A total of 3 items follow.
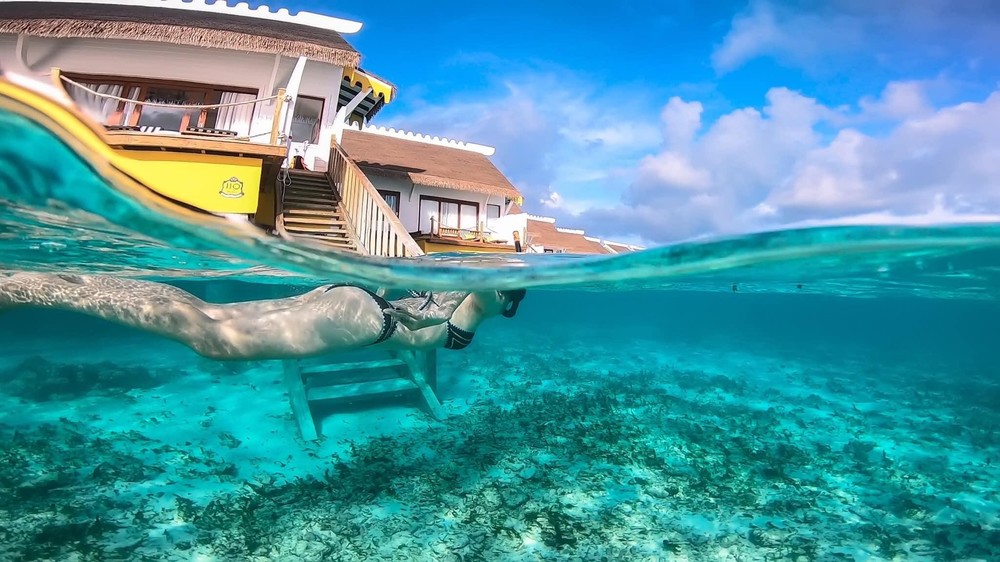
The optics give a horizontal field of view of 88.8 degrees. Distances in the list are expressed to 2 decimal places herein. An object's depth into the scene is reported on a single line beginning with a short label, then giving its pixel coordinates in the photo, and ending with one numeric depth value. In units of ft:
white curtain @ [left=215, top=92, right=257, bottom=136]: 48.93
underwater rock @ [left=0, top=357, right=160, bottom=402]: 34.60
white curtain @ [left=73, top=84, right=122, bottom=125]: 40.50
